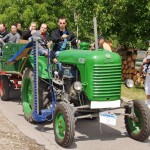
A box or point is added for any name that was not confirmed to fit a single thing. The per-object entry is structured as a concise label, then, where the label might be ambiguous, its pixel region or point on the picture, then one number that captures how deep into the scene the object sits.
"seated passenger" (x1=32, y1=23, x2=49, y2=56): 7.11
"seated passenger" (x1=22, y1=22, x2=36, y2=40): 10.70
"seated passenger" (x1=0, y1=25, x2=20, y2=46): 11.02
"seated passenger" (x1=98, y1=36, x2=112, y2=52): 10.19
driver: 7.19
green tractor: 5.93
